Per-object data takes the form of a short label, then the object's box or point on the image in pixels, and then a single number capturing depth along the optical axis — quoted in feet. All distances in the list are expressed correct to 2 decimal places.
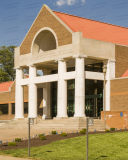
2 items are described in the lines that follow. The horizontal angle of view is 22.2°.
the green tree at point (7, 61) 282.97
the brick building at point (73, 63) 127.95
